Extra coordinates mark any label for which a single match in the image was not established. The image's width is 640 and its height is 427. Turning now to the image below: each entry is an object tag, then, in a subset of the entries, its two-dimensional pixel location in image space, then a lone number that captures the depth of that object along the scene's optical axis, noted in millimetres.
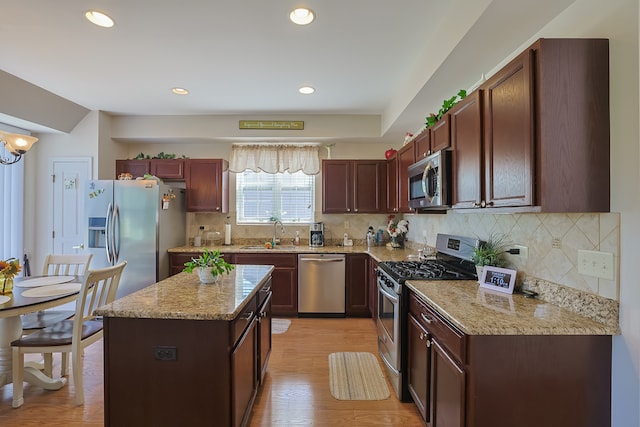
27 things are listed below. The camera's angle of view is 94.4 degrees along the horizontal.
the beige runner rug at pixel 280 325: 3463
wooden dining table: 2018
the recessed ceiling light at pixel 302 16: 2031
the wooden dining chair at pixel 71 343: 2064
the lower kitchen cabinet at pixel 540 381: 1282
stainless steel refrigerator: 3715
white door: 4047
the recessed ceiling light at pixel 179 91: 3309
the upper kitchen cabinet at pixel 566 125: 1304
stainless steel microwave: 2107
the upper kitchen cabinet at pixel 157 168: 4262
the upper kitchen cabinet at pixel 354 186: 4207
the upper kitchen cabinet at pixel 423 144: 2548
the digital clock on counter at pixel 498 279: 1827
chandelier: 2405
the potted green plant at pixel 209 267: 1987
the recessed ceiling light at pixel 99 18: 2070
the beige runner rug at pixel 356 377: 2270
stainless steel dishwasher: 3883
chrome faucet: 4514
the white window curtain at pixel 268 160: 4469
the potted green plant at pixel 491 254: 2086
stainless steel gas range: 2176
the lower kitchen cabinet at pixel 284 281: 3936
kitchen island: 1472
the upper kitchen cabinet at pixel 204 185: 4262
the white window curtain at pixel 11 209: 3723
